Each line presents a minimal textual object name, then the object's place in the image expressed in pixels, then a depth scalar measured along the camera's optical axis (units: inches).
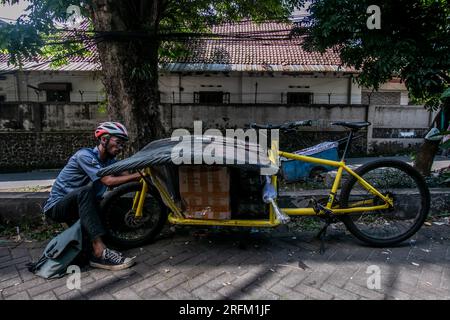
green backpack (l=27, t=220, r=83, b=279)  106.9
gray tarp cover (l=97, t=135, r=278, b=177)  103.7
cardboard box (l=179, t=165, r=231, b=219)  115.6
